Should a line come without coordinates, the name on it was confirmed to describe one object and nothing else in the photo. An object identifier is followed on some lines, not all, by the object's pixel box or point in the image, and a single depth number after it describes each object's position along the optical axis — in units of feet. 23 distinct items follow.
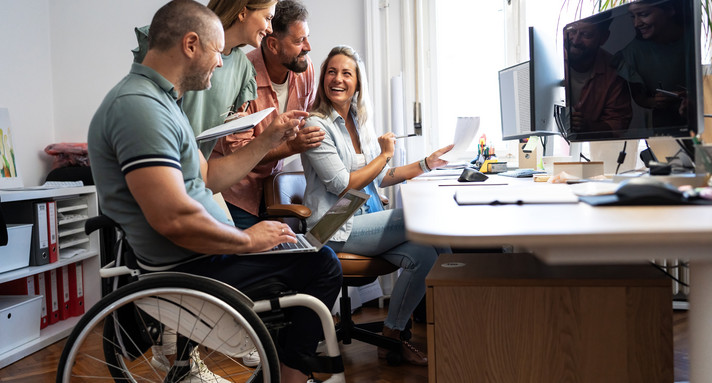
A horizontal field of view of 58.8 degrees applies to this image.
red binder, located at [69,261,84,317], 10.52
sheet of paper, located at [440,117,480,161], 8.01
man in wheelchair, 4.32
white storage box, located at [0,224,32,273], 8.74
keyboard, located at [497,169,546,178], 7.14
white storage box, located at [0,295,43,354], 8.55
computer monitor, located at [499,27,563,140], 7.00
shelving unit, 8.88
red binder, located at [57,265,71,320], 10.28
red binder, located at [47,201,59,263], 9.64
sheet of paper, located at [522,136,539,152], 8.11
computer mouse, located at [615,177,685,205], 3.28
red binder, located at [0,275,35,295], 9.57
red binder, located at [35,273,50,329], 9.84
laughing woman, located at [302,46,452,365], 7.34
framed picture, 10.07
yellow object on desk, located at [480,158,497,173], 8.46
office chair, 7.30
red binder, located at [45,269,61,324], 10.04
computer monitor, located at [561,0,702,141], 4.92
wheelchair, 4.35
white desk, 2.58
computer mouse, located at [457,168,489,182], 6.65
